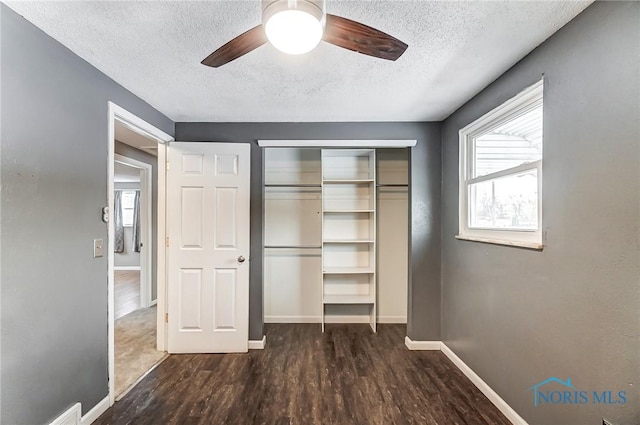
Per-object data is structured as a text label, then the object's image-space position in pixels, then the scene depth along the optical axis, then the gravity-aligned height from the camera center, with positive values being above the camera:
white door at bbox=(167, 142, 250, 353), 2.95 -0.37
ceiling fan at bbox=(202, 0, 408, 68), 1.06 +0.72
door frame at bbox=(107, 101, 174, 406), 2.10 -0.01
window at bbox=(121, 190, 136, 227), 7.95 +0.14
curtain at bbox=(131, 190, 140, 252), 7.70 -0.52
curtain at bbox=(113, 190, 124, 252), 7.80 -0.40
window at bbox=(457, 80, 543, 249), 1.84 +0.29
